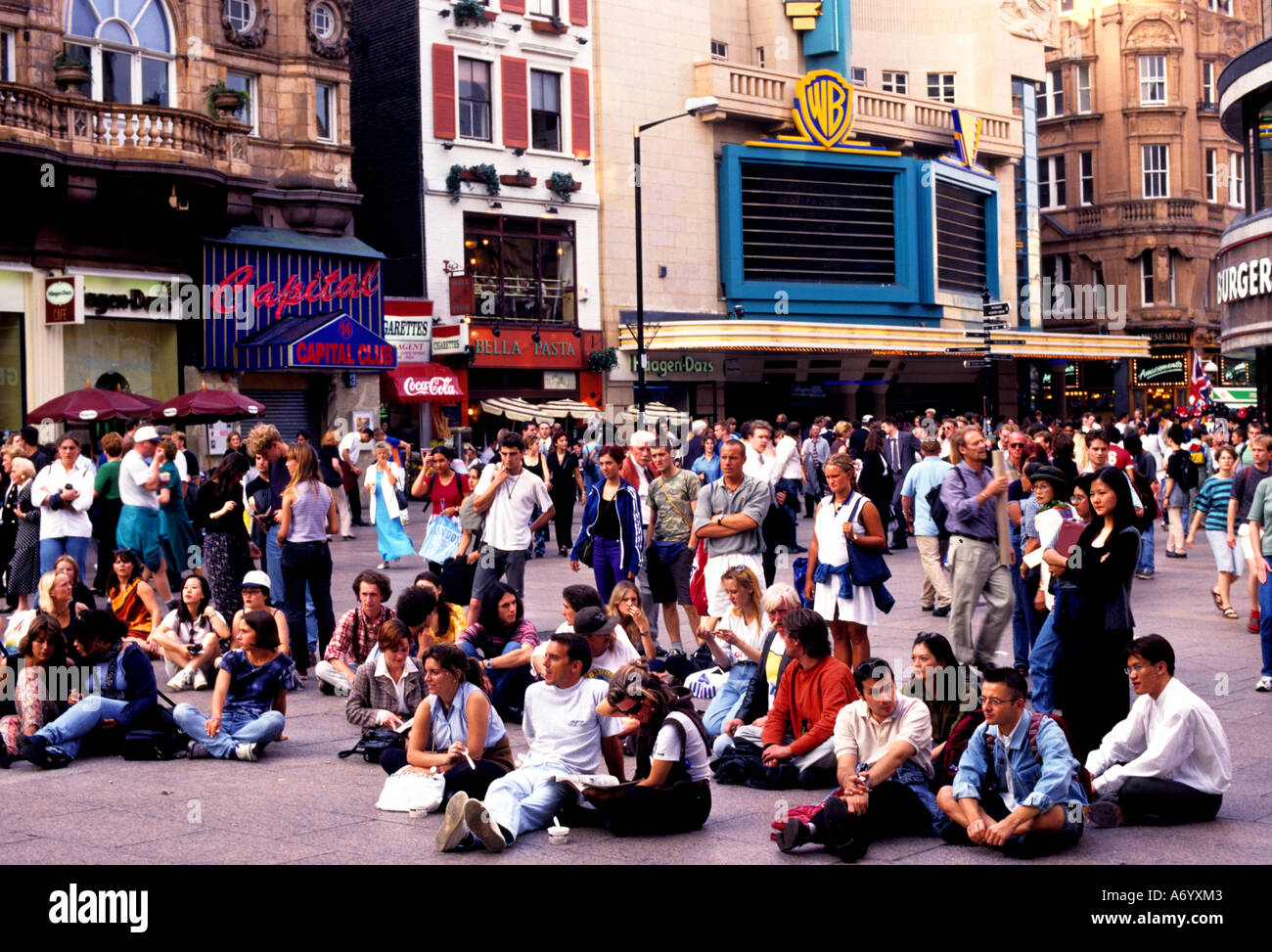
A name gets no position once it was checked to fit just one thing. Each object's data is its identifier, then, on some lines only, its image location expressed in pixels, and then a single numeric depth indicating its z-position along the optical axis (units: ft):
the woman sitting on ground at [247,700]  30.91
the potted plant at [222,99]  90.38
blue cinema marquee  133.49
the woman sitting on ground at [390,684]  30.25
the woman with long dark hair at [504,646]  33.27
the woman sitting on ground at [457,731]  26.03
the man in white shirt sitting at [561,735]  24.99
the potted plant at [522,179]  118.11
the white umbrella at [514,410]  114.73
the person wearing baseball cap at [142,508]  50.85
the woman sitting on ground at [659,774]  24.67
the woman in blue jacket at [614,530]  41.27
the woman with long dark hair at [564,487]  70.90
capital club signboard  94.63
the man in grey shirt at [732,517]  38.17
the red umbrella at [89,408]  69.72
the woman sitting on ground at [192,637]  38.32
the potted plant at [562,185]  120.37
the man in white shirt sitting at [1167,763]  24.59
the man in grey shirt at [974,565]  36.70
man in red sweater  26.76
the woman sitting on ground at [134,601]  41.37
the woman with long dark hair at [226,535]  40.93
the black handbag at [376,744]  29.86
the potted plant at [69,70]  82.84
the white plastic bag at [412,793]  26.02
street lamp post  109.19
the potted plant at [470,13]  113.70
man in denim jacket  22.71
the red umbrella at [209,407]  75.31
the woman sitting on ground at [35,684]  30.07
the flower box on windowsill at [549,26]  119.44
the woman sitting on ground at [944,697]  24.79
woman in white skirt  34.99
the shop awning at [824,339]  123.54
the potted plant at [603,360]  122.42
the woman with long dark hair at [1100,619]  28.35
